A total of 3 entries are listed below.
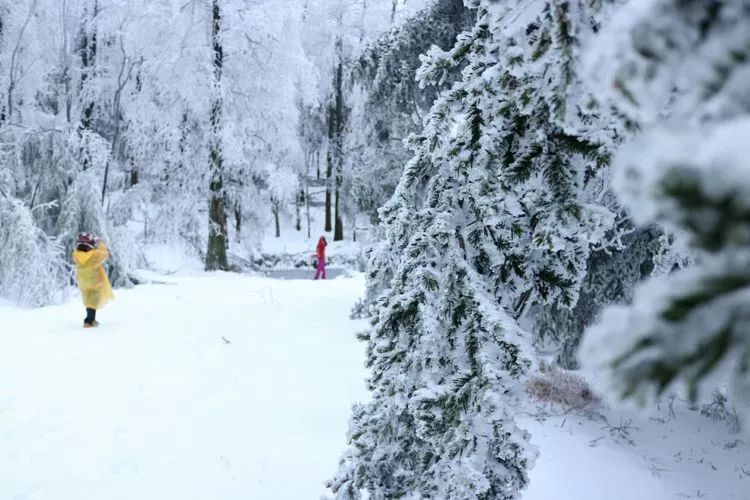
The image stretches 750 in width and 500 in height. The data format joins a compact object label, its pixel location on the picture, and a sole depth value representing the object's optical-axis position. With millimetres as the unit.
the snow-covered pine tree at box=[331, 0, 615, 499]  1854
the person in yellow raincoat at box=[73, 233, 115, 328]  7750
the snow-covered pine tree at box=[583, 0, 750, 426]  456
